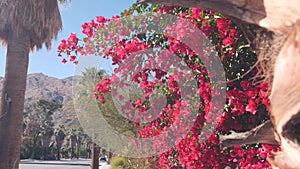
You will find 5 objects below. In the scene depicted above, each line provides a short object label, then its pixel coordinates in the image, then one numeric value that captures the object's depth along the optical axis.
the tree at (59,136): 70.86
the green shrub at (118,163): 16.41
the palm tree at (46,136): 62.57
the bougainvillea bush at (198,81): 3.16
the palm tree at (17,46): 9.95
